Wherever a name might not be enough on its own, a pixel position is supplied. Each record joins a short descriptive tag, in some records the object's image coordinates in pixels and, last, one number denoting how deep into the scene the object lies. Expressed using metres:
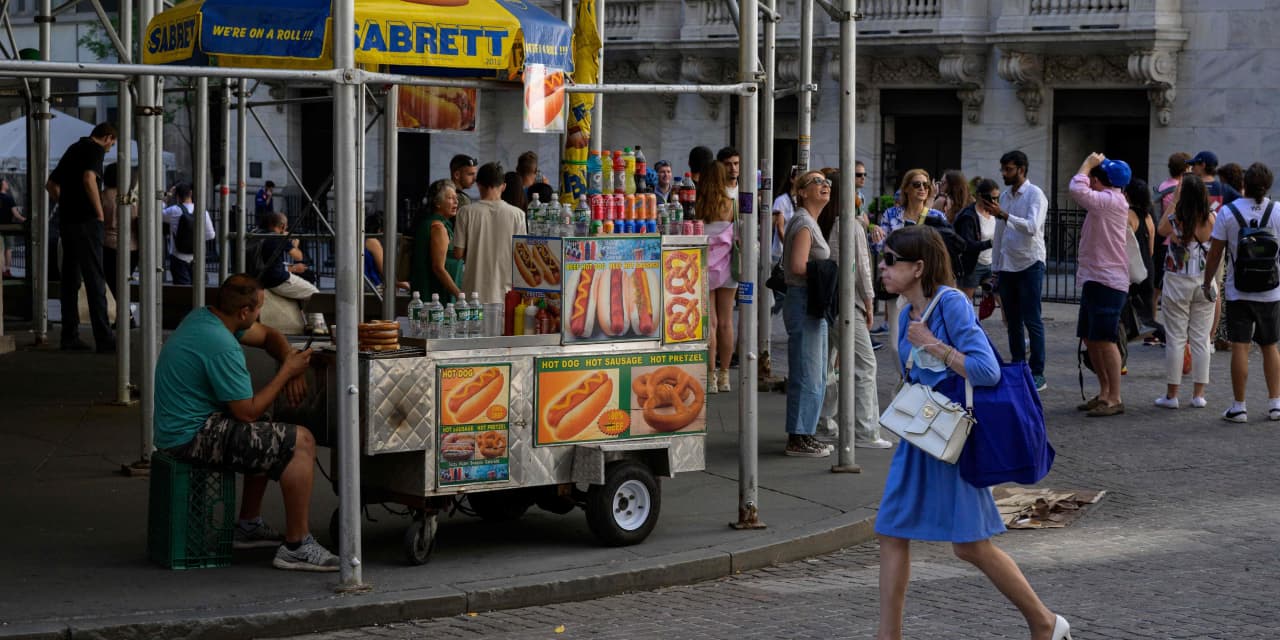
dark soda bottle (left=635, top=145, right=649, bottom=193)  8.84
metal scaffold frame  7.04
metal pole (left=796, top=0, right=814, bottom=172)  13.41
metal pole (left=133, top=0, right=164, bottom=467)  9.42
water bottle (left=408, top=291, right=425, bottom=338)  7.74
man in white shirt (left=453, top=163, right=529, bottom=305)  11.78
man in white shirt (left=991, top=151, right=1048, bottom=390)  13.53
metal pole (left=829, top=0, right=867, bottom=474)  9.77
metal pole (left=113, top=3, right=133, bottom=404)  10.96
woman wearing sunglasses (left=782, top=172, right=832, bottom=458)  10.40
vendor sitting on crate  7.44
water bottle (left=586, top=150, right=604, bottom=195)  8.30
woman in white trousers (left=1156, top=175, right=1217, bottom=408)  13.09
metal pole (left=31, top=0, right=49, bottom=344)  16.09
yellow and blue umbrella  7.65
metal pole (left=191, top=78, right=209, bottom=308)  10.99
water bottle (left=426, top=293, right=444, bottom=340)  7.68
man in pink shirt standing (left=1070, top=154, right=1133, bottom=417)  12.73
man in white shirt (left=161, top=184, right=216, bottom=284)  20.86
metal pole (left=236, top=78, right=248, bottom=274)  14.91
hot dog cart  7.58
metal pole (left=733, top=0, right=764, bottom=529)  8.41
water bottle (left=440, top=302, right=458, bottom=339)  7.74
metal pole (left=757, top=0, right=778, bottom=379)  10.91
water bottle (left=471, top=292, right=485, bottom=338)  7.84
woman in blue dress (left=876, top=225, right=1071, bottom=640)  6.07
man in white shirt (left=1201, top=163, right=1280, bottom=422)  12.44
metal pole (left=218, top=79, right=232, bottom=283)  14.70
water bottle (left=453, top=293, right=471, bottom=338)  7.80
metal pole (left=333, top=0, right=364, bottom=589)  7.04
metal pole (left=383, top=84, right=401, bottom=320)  12.08
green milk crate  7.46
